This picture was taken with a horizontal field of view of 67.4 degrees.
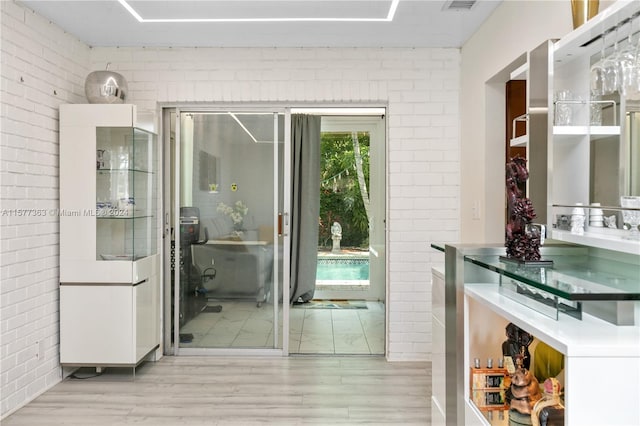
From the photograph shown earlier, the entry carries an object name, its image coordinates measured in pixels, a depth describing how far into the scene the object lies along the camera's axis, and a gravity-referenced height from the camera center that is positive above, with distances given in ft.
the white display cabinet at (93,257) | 11.69 -1.25
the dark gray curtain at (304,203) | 14.78 +0.14
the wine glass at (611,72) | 5.54 +1.60
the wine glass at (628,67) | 5.34 +1.60
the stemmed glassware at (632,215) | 5.36 -0.07
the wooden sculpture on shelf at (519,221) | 6.25 -0.17
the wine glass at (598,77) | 5.83 +1.64
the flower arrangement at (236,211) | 13.87 -0.12
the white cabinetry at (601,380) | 4.20 -1.50
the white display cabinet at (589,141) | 5.62 +0.90
